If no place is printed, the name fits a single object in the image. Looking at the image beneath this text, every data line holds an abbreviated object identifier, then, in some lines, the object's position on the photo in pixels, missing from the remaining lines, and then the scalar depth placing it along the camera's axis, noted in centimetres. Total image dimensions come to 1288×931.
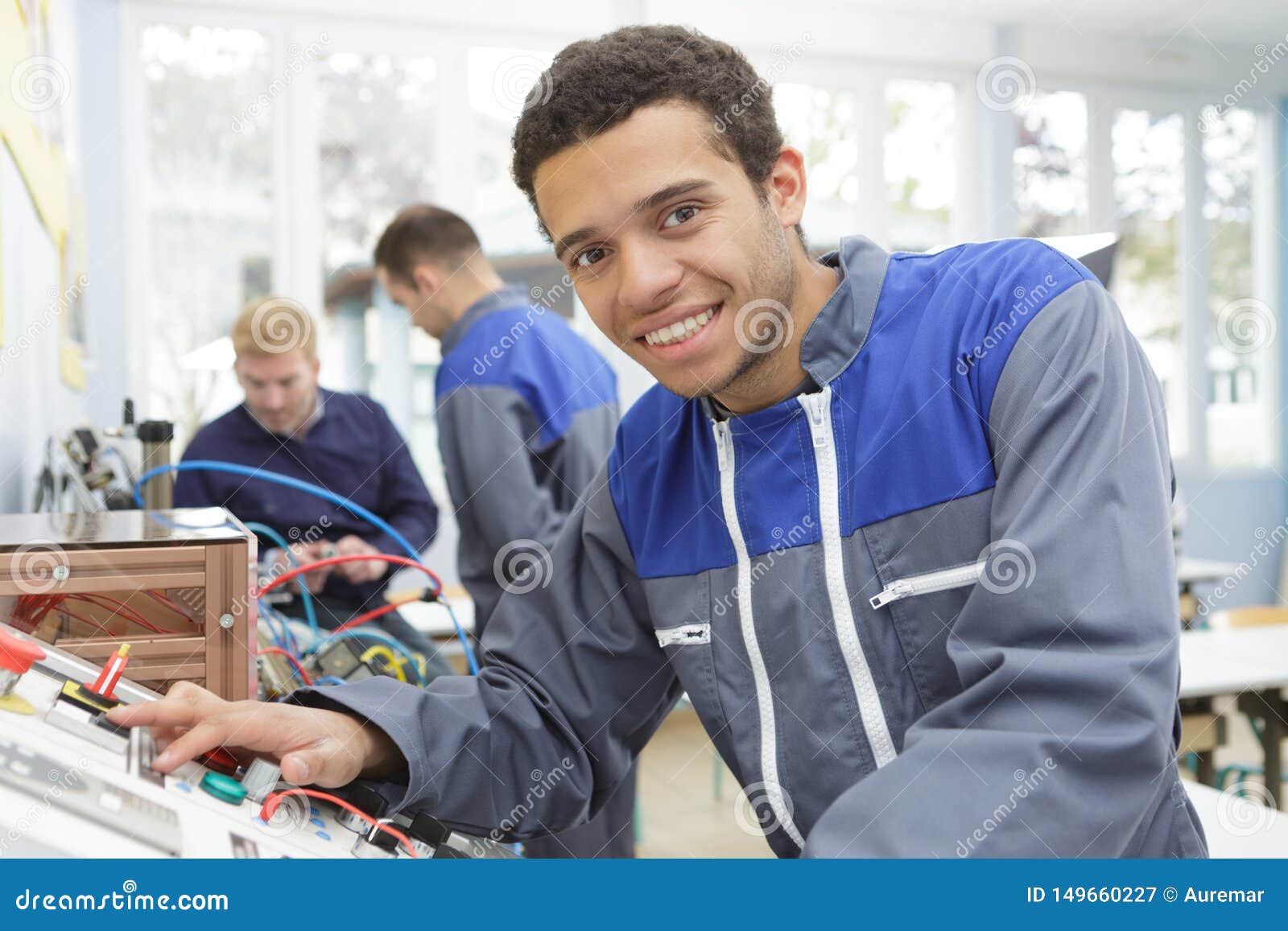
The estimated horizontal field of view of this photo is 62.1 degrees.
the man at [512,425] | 227
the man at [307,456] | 256
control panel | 57
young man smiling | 75
